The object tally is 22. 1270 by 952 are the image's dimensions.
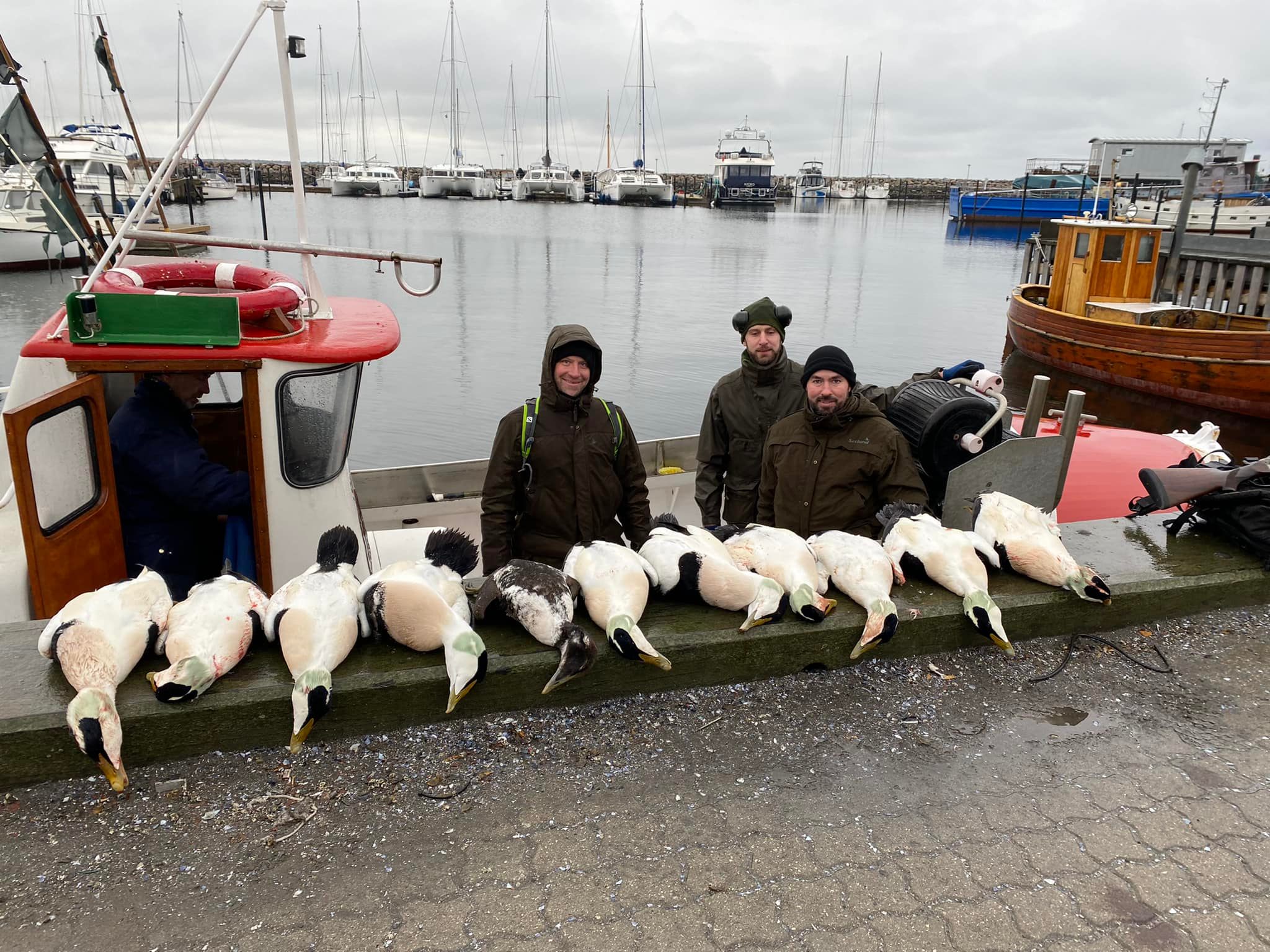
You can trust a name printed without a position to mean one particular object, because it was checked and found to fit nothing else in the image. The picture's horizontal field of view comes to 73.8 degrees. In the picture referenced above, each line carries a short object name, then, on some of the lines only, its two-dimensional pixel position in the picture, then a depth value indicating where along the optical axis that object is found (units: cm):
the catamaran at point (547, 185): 9888
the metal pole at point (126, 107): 704
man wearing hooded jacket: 422
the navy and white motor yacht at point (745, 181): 10169
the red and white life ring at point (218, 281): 450
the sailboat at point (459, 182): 10025
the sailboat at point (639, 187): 9550
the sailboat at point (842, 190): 14276
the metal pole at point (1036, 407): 554
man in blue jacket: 411
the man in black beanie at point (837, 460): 442
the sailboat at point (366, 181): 9738
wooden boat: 1602
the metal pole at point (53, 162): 576
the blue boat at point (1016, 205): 5962
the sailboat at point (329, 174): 10438
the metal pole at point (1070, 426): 506
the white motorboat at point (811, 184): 12912
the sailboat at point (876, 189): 13862
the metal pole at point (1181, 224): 1952
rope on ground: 388
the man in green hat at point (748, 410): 525
